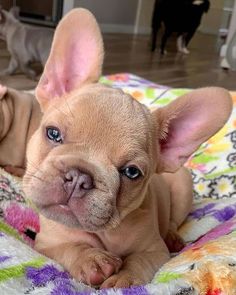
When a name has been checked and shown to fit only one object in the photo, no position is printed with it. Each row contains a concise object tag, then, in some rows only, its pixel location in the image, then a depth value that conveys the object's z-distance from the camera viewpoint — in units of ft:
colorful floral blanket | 0.38
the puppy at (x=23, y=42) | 3.17
